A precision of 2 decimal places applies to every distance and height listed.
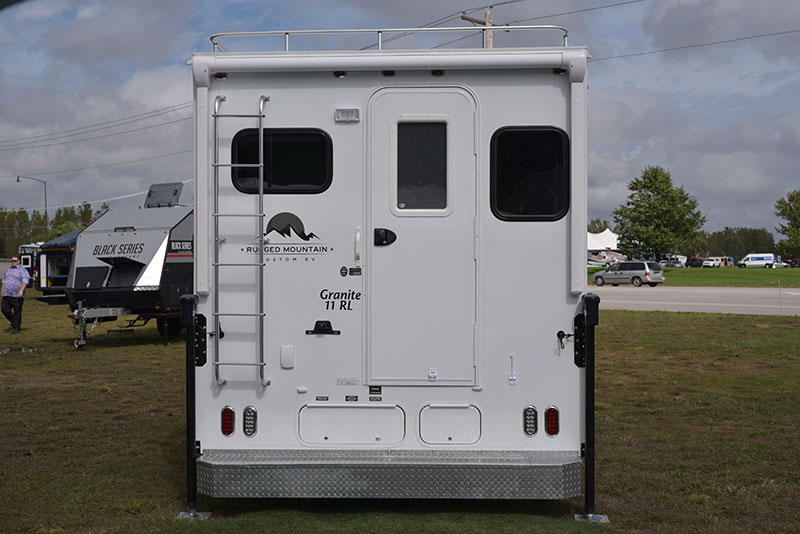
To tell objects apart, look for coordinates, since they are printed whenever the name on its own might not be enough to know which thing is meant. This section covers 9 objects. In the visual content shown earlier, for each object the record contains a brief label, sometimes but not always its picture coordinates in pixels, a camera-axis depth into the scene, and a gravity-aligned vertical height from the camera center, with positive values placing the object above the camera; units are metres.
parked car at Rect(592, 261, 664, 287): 43.44 -0.21
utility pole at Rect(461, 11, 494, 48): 27.92 +8.66
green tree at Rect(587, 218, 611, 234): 132.82 +7.21
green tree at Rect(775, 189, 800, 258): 76.69 +4.60
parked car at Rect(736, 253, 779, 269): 93.70 +1.16
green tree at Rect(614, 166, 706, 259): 63.94 +4.30
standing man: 19.77 -0.42
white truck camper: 5.23 +0.08
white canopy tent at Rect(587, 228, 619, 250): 107.88 +3.99
